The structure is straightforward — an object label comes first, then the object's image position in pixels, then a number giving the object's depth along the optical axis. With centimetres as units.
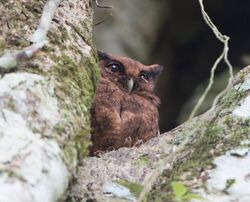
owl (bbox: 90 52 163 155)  759
